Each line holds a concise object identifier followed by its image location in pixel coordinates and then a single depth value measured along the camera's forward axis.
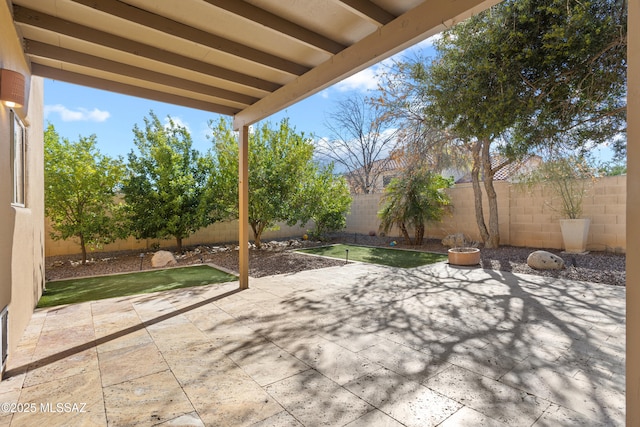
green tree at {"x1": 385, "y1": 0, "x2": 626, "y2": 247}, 4.00
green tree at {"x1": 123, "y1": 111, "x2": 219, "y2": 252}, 8.45
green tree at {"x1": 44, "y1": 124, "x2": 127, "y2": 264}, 6.57
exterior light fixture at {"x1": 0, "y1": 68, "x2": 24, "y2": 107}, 2.66
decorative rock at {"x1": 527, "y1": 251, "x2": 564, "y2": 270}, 6.41
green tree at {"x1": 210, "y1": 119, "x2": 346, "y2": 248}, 8.37
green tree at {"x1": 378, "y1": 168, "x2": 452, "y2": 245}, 9.93
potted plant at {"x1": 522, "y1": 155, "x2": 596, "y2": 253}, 7.50
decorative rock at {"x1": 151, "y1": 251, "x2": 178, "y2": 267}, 7.65
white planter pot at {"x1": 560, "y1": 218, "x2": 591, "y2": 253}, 7.53
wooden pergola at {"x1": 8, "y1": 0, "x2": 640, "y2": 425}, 2.76
